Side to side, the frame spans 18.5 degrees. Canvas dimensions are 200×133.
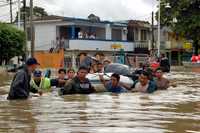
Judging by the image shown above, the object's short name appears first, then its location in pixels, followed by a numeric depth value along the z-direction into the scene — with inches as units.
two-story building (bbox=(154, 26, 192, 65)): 3149.6
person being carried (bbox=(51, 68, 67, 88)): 748.3
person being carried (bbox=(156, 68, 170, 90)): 783.7
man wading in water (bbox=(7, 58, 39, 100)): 538.6
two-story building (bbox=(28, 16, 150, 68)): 2463.1
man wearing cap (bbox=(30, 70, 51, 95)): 692.8
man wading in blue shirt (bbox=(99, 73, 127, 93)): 708.7
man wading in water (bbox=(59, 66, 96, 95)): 631.3
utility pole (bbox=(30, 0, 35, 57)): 1607.3
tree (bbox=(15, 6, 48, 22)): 3902.6
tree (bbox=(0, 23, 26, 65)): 1680.6
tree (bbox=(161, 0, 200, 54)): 2423.2
